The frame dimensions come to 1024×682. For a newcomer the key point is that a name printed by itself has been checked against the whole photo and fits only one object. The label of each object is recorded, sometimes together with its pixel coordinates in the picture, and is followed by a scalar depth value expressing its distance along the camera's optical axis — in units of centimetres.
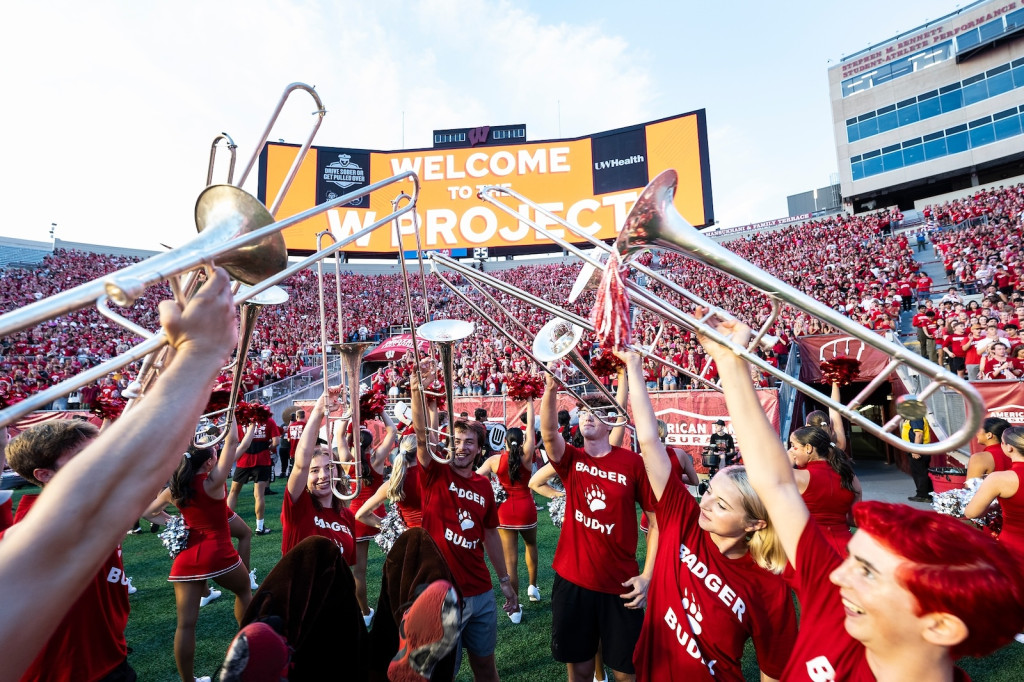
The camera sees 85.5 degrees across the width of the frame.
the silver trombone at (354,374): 334
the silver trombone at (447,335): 363
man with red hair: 136
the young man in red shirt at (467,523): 360
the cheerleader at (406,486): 421
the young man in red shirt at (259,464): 908
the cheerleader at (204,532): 431
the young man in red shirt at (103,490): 81
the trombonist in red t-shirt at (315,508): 441
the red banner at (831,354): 1212
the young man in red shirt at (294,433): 1055
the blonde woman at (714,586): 251
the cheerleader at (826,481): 424
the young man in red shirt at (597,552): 365
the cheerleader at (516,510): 616
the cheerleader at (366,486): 501
